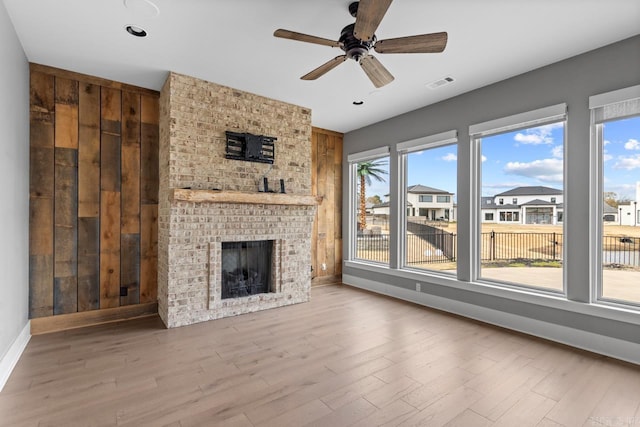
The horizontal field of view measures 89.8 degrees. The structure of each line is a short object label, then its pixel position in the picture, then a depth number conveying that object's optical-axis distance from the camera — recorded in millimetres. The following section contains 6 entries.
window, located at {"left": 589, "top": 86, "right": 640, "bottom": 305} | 3006
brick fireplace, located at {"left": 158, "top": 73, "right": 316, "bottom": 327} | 3783
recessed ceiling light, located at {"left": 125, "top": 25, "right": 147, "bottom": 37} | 2865
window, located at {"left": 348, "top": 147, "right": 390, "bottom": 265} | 5602
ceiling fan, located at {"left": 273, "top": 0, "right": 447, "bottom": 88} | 2080
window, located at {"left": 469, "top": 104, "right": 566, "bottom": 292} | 3529
